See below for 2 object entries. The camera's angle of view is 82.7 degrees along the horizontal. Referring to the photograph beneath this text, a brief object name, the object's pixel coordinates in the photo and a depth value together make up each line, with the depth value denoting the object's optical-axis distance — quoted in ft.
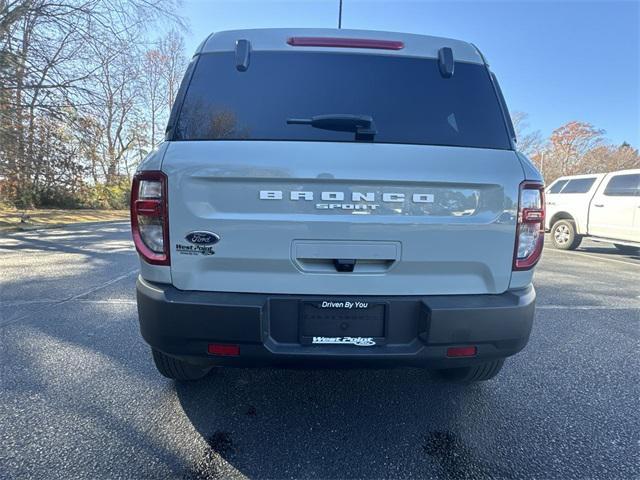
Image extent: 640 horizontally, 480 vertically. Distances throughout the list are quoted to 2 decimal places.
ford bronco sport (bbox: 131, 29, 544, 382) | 5.73
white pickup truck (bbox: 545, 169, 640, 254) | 26.71
